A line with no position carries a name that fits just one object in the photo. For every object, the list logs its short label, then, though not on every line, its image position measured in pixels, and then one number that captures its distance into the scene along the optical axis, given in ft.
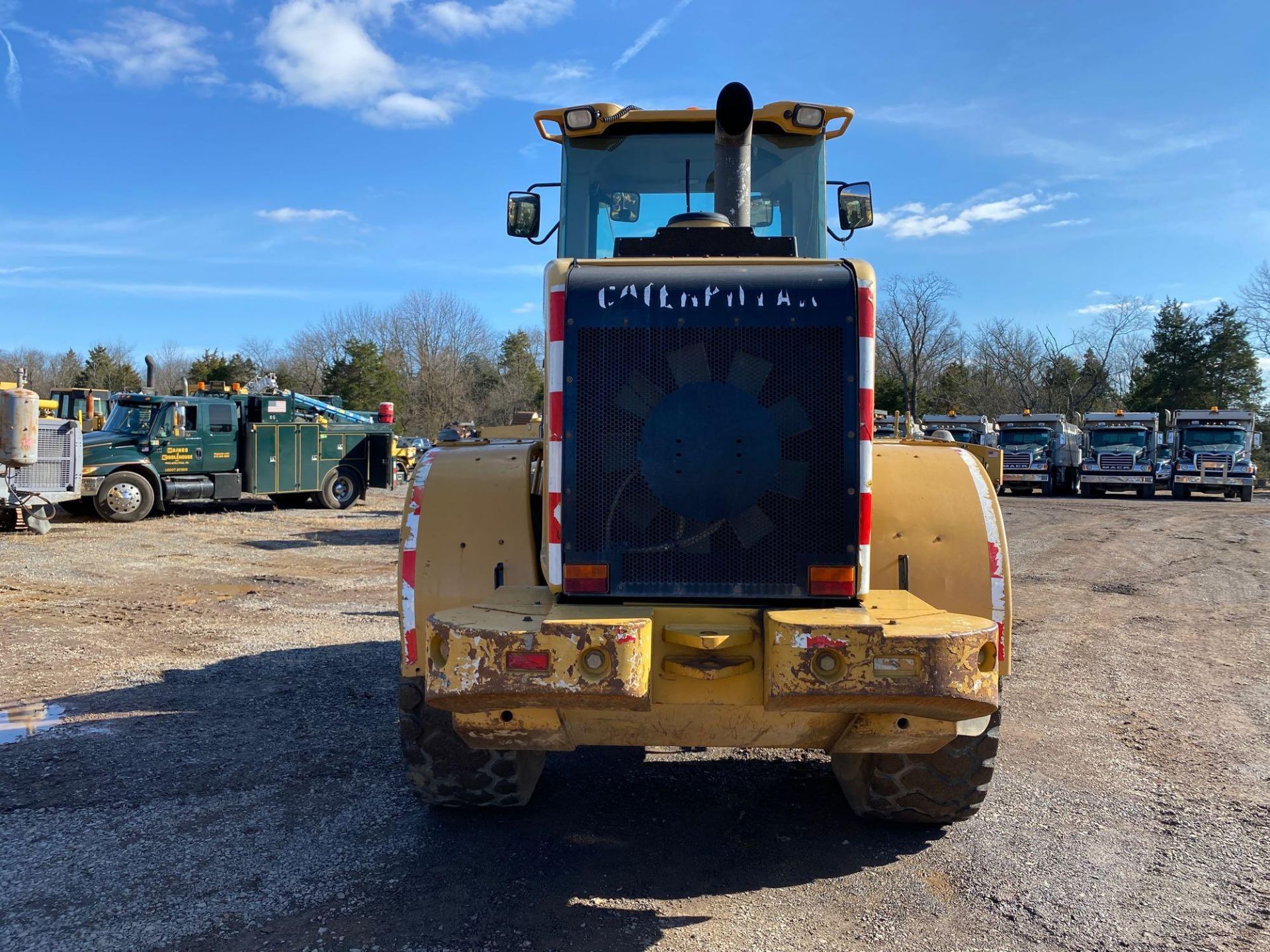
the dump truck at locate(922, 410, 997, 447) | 106.22
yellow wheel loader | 9.38
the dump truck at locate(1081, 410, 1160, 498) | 100.17
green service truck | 56.70
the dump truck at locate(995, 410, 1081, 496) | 102.73
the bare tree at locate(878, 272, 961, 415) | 175.22
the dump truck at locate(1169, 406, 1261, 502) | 96.07
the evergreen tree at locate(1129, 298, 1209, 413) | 149.28
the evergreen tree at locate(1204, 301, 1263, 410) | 146.41
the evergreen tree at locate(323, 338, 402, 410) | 148.87
